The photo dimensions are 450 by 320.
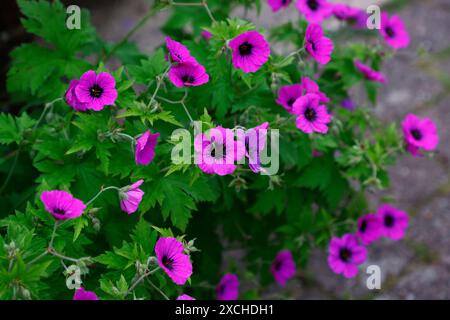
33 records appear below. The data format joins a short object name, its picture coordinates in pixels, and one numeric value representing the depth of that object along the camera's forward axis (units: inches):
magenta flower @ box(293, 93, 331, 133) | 44.2
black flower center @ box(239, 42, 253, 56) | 43.6
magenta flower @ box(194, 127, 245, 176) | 40.6
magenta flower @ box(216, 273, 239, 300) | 49.5
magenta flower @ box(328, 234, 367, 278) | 49.3
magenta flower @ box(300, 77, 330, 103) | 45.2
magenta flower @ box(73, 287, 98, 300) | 40.1
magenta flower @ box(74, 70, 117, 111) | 42.9
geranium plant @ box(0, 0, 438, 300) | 41.6
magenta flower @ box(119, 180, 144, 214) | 41.6
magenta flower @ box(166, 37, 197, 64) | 42.7
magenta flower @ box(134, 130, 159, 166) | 42.0
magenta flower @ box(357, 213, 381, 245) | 49.7
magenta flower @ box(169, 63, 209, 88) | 43.1
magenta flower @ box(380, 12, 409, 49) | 50.8
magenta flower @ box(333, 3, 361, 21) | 50.7
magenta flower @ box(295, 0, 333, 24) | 48.1
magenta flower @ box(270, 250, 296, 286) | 50.6
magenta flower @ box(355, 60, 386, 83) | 49.2
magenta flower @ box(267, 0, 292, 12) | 48.2
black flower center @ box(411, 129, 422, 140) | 49.1
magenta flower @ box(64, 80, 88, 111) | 43.3
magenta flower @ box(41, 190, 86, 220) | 40.3
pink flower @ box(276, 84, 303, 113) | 45.7
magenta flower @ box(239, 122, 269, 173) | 41.3
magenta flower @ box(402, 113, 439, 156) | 48.8
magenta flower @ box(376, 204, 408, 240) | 50.7
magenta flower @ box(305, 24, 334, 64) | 44.7
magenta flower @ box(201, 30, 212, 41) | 49.5
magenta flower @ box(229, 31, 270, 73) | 43.5
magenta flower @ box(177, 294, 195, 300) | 40.5
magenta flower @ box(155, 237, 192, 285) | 41.2
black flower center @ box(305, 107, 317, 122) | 44.6
